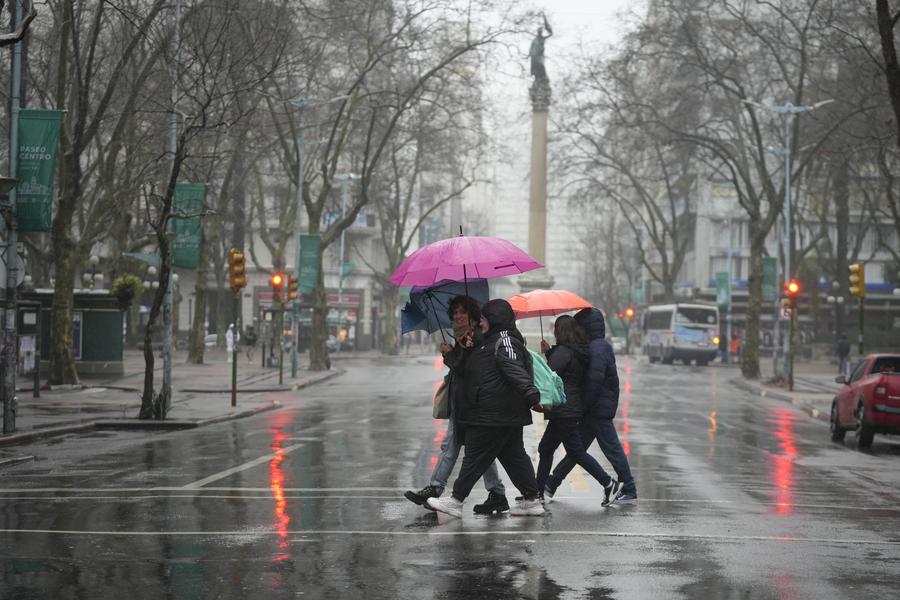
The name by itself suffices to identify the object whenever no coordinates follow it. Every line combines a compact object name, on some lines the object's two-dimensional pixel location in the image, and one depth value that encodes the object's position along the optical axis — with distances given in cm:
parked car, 1977
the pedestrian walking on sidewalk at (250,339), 5898
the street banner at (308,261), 4578
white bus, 7106
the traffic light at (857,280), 3200
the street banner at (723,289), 7225
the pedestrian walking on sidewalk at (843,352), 5312
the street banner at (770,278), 4797
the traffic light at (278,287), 3925
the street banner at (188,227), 2712
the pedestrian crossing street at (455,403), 1076
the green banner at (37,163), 1959
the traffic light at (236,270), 2612
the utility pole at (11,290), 1886
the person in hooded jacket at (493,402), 1049
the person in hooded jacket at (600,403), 1198
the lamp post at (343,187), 5833
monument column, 5534
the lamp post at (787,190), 4153
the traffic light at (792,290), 4106
